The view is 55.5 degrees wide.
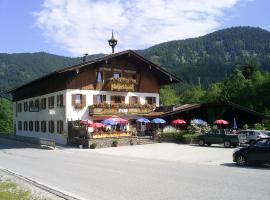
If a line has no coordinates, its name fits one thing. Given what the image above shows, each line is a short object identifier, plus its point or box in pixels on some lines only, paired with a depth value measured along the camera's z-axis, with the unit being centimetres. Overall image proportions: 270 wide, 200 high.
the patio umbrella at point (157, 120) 2678
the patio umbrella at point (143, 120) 2704
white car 2117
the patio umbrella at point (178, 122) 2665
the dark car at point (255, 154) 1148
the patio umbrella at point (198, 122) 2638
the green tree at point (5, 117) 5828
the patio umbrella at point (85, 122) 2363
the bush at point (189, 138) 2413
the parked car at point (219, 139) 2092
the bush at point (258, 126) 2564
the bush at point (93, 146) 2253
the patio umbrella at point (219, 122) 2583
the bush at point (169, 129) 2688
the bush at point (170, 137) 2560
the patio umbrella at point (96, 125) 2350
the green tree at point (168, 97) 6229
